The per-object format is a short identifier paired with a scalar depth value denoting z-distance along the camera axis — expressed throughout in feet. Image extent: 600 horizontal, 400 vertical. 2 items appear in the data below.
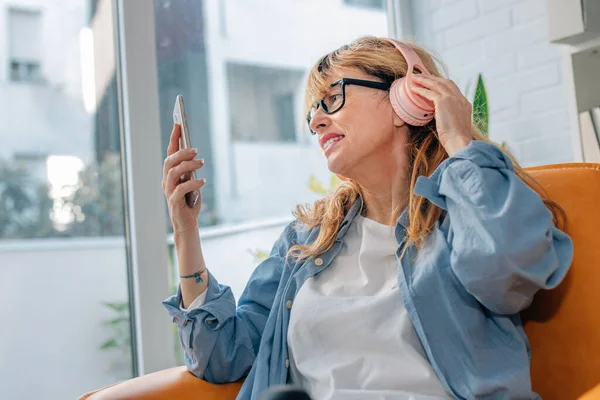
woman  3.71
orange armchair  3.81
